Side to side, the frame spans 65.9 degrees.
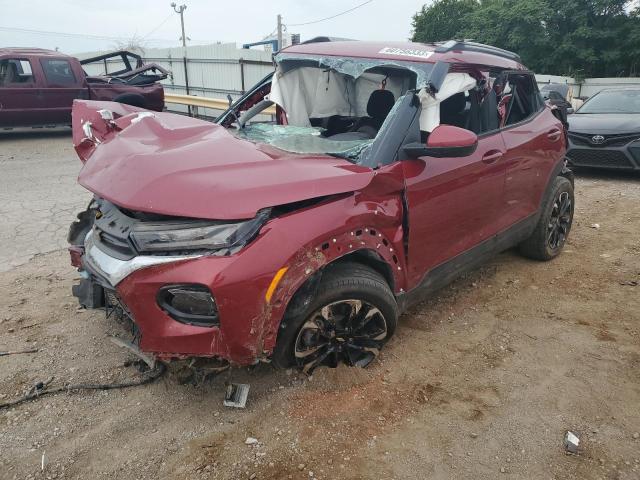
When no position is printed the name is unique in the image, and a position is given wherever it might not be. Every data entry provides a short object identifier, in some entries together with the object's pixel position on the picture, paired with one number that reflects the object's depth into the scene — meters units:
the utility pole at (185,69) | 18.20
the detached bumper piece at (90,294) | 2.57
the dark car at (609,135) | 7.63
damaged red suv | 2.17
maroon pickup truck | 10.53
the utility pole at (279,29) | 24.78
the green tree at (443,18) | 38.82
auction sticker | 3.12
